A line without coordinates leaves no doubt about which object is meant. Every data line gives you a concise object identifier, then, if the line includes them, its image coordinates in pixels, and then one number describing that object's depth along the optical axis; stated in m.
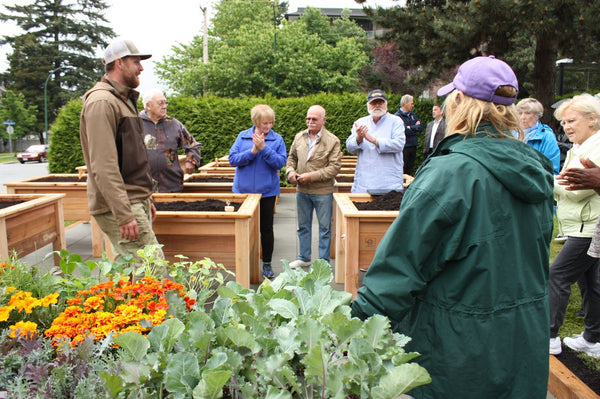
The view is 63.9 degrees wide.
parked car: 35.97
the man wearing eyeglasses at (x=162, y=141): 4.78
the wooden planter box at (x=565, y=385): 2.74
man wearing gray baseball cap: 2.76
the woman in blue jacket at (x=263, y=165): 4.87
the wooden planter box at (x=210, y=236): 3.87
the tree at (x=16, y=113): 45.41
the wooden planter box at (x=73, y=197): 6.02
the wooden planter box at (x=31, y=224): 4.02
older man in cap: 4.78
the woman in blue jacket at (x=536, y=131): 4.51
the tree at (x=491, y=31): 8.35
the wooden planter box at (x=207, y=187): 5.72
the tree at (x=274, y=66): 27.41
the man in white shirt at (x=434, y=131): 6.89
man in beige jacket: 5.23
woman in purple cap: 1.43
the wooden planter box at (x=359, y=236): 3.80
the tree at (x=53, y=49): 49.56
